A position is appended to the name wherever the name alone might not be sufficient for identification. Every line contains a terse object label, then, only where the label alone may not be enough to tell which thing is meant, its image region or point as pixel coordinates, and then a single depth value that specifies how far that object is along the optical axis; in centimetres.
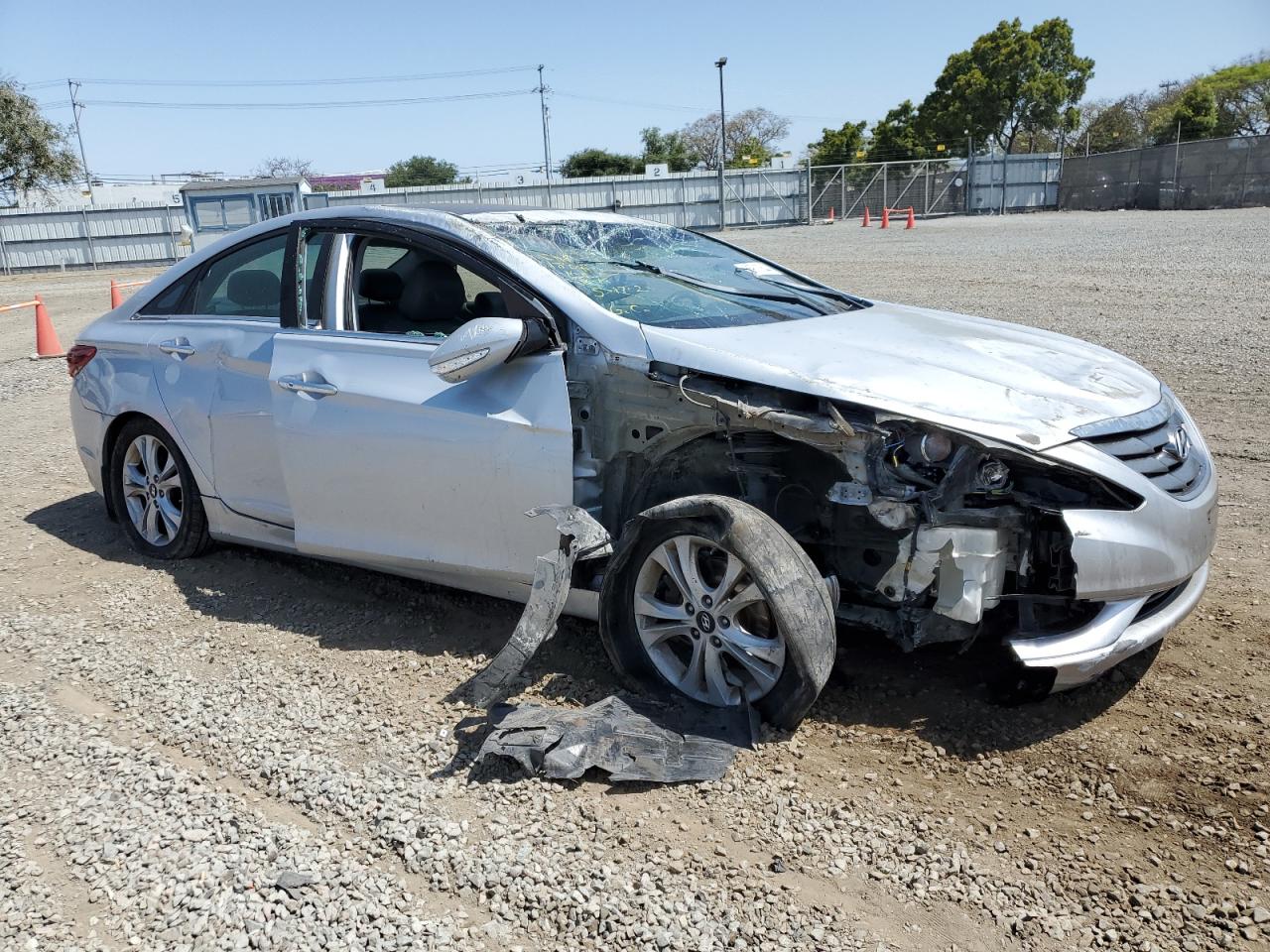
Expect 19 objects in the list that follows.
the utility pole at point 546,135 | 7075
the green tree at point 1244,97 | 5866
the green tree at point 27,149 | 3938
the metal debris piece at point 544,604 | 341
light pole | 3822
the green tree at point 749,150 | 7369
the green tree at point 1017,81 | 5262
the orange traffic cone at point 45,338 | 1337
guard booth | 2353
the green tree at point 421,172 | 7188
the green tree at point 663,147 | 7936
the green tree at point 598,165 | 6925
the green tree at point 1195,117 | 5216
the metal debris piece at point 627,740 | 321
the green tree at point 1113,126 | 5803
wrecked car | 318
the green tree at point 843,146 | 5720
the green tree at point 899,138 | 5478
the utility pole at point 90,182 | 5105
